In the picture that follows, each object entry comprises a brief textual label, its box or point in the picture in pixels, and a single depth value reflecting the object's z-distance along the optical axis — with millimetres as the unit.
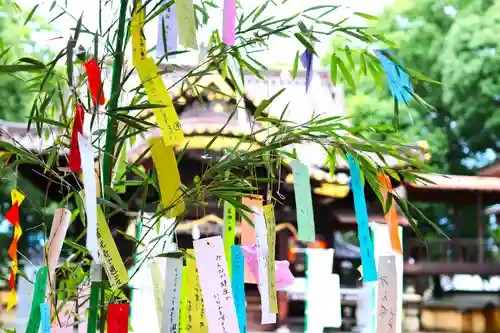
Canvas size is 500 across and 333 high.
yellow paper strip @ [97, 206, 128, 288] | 2977
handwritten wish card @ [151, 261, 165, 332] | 3256
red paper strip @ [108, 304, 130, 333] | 2969
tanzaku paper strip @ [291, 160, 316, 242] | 3292
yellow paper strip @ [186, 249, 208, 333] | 3292
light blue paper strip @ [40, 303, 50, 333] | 2997
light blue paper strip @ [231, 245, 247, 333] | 3319
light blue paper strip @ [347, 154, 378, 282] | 3301
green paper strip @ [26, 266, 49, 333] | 3089
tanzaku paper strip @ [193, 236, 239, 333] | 3090
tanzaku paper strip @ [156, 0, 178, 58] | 3168
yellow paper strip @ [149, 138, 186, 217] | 3065
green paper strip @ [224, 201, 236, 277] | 3434
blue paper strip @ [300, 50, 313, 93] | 3412
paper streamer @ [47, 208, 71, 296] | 3035
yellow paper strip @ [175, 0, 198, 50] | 3062
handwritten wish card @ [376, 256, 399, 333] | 3358
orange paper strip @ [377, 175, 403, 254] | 3353
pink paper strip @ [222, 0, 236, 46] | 3109
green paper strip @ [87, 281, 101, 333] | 3072
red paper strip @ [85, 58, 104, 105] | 2895
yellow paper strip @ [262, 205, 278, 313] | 3242
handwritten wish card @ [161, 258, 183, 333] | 3131
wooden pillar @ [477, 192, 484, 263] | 18133
